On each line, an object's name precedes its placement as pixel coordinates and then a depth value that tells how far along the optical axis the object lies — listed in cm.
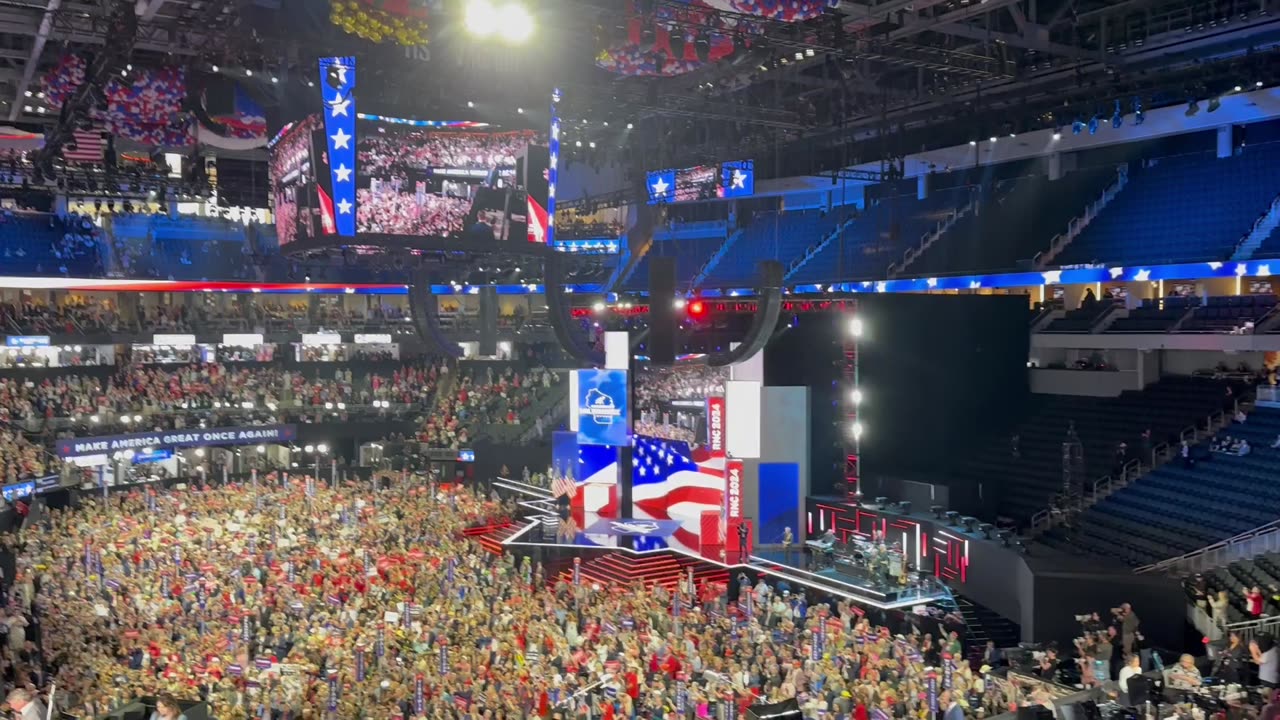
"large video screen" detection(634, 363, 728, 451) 2533
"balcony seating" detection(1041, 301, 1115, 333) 2547
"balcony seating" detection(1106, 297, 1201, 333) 2359
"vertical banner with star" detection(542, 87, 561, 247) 1959
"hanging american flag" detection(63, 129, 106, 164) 2325
